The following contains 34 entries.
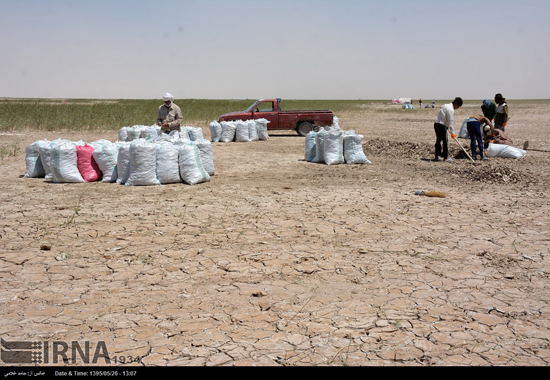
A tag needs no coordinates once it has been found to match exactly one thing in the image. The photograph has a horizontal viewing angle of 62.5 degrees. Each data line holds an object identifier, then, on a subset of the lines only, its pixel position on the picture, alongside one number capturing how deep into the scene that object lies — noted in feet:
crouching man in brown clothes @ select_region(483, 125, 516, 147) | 39.41
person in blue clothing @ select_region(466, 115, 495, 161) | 35.76
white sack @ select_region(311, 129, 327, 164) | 36.35
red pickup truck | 59.88
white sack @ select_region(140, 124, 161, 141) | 40.85
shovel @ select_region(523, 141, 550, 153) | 42.05
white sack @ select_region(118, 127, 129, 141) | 43.24
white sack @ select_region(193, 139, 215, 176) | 29.37
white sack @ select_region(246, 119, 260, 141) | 55.35
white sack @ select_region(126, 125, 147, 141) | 42.19
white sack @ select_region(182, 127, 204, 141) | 42.11
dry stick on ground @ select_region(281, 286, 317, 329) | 11.10
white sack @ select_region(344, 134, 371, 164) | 35.48
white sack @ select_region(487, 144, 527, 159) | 37.52
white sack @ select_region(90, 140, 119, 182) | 27.89
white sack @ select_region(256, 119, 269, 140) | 56.24
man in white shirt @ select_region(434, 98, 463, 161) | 34.04
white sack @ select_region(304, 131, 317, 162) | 37.11
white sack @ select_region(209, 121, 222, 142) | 53.78
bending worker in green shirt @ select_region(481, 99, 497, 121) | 39.34
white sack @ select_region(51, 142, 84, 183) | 27.35
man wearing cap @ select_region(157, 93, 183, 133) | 32.30
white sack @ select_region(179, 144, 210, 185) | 27.50
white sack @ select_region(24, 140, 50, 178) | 29.25
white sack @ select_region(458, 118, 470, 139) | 52.21
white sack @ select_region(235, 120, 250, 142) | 54.24
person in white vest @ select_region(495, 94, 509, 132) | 38.83
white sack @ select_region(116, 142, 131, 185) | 27.30
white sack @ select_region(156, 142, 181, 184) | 27.22
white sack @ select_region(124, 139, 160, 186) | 26.58
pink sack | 27.96
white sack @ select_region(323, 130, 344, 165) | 35.27
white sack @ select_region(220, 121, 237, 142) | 54.03
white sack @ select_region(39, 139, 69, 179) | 28.40
